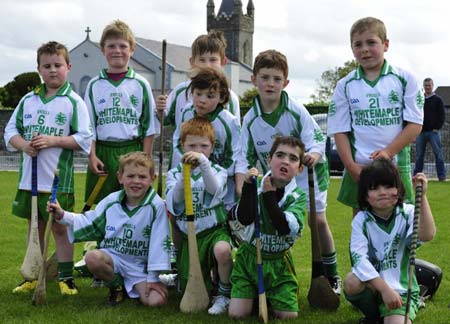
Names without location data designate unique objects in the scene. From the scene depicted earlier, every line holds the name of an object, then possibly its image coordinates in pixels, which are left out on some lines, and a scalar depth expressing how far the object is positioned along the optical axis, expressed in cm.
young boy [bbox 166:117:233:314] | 459
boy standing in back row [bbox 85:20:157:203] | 527
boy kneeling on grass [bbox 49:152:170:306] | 464
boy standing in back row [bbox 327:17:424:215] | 450
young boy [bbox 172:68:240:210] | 490
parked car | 1602
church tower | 9000
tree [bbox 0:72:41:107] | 4875
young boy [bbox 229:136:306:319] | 418
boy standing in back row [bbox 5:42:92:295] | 505
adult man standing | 1411
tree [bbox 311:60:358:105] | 4591
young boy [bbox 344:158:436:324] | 400
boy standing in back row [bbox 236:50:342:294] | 469
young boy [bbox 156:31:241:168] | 521
